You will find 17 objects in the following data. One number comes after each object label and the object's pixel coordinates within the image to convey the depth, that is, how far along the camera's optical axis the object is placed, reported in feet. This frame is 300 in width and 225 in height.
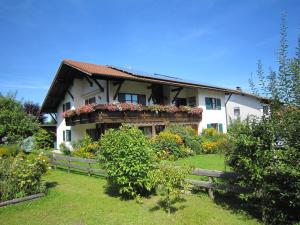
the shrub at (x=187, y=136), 66.03
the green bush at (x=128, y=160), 27.45
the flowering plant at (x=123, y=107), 61.26
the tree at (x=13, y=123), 46.85
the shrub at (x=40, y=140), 41.15
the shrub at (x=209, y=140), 68.13
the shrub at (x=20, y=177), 28.45
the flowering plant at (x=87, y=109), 61.98
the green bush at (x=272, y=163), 18.05
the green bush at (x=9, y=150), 37.24
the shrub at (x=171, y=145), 57.31
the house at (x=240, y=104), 115.85
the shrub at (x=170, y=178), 23.62
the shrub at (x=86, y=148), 62.33
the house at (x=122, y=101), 64.85
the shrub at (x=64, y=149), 76.61
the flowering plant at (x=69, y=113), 74.15
